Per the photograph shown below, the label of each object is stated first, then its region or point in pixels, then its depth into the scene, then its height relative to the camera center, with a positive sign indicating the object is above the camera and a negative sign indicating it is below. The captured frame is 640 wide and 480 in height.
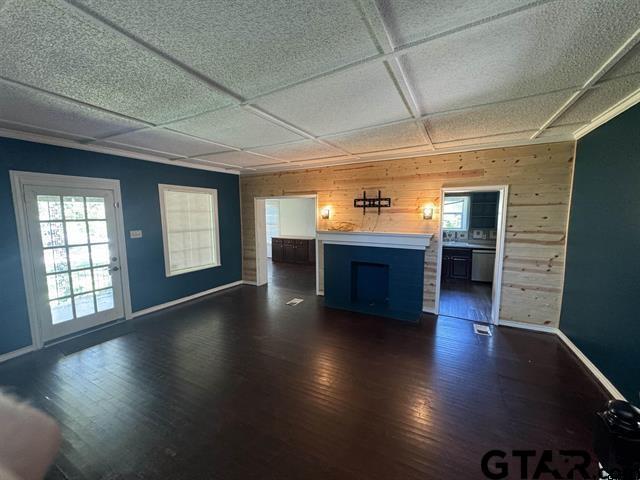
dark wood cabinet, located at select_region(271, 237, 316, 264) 8.43 -1.24
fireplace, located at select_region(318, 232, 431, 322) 4.05 -1.02
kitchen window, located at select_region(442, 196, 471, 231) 6.62 -0.01
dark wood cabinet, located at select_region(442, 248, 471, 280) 6.14 -1.23
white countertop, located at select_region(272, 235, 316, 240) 8.61 -0.82
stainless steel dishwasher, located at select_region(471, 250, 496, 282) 5.89 -1.21
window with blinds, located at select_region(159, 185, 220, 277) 4.68 -0.28
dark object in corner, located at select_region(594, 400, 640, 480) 0.92 -0.84
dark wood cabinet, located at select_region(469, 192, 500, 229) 6.30 +0.09
